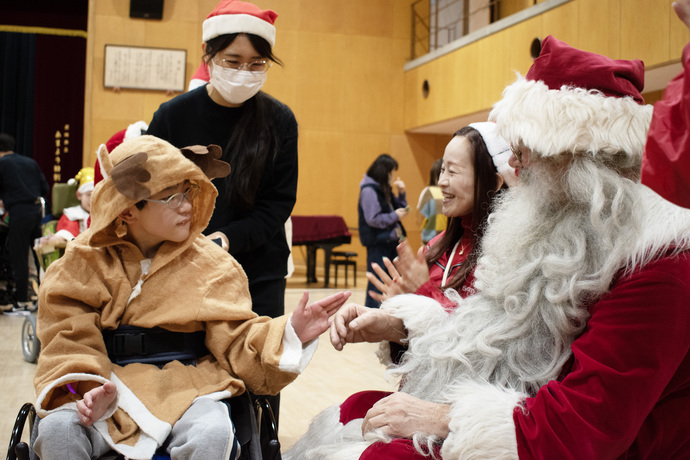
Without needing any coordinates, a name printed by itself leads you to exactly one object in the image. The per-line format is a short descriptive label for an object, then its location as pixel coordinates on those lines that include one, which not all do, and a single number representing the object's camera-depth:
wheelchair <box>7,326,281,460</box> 1.65
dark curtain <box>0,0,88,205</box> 12.44
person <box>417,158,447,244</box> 5.32
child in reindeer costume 1.59
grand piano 9.91
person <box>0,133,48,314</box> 6.63
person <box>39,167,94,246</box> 4.59
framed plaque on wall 10.73
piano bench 9.88
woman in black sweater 2.21
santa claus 1.24
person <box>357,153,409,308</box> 6.45
